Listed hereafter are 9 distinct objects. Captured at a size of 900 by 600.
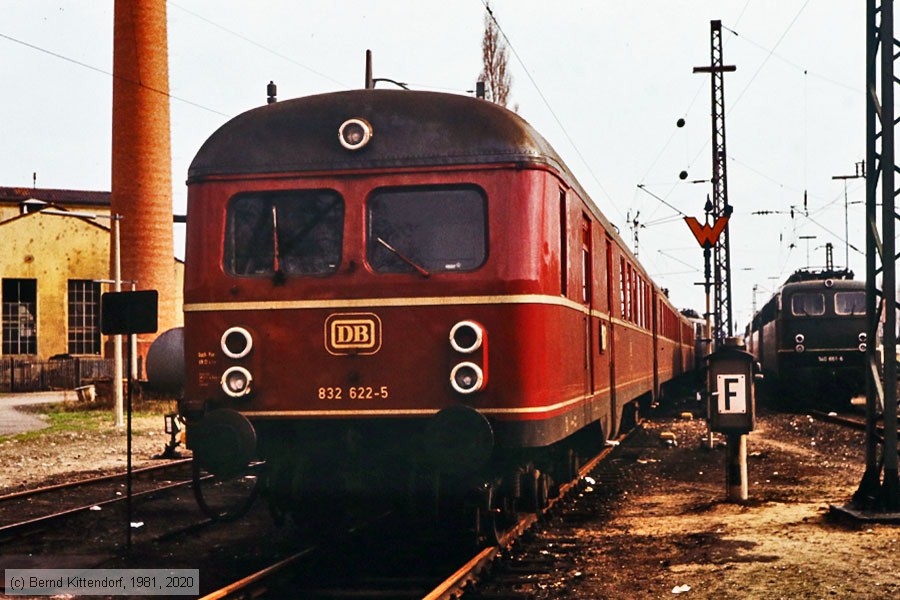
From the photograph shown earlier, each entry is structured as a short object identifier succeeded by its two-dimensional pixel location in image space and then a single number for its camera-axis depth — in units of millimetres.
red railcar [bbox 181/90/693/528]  7113
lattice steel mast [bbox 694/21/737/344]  31375
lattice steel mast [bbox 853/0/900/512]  8883
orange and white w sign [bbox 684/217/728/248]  14070
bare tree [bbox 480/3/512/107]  37719
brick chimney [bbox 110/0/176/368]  33156
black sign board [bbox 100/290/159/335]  9258
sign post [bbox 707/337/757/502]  10062
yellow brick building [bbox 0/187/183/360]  42906
